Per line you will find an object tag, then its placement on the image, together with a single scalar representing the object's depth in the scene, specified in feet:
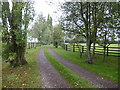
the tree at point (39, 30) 84.43
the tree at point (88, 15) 21.35
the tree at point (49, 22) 132.83
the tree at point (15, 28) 17.81
